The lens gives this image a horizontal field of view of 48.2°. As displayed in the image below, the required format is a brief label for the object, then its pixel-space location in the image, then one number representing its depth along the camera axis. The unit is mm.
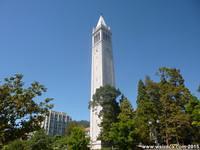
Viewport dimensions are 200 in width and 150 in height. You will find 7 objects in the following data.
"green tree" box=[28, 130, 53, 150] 32388
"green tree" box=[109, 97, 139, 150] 27016
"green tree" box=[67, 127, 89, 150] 28953
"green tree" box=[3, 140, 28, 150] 28325
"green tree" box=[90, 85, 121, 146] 35250
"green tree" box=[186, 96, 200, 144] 25553
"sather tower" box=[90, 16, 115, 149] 53906
